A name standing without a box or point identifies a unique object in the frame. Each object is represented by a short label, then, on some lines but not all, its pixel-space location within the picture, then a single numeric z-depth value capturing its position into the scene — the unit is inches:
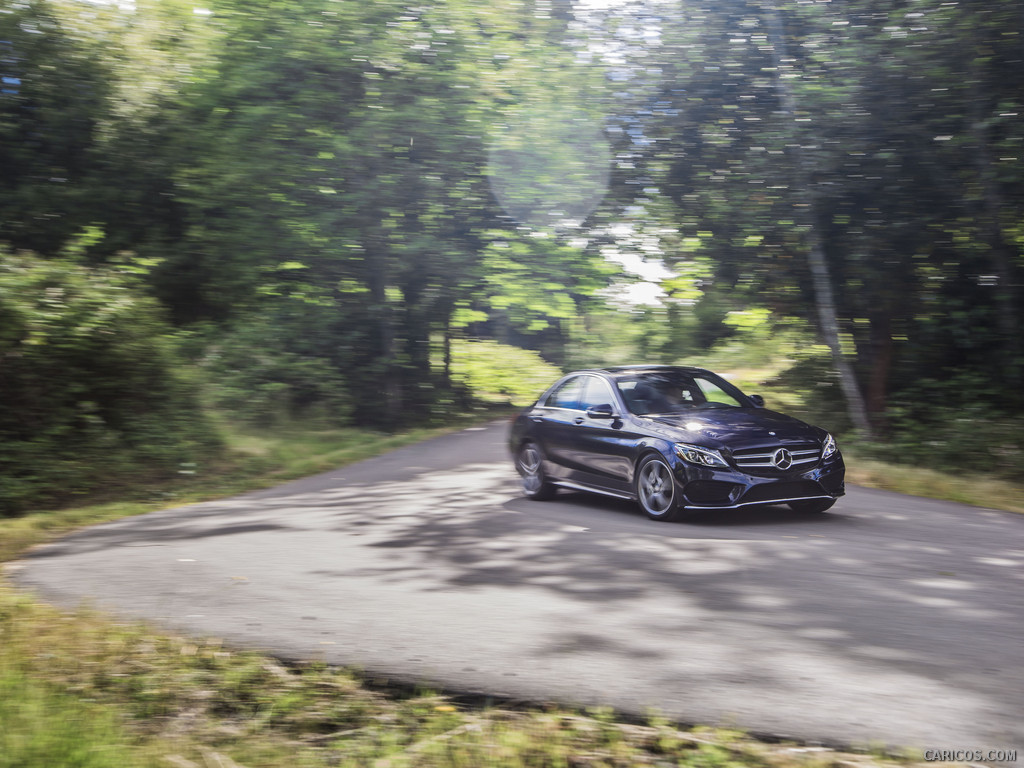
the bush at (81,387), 471.2
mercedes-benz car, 363.6
